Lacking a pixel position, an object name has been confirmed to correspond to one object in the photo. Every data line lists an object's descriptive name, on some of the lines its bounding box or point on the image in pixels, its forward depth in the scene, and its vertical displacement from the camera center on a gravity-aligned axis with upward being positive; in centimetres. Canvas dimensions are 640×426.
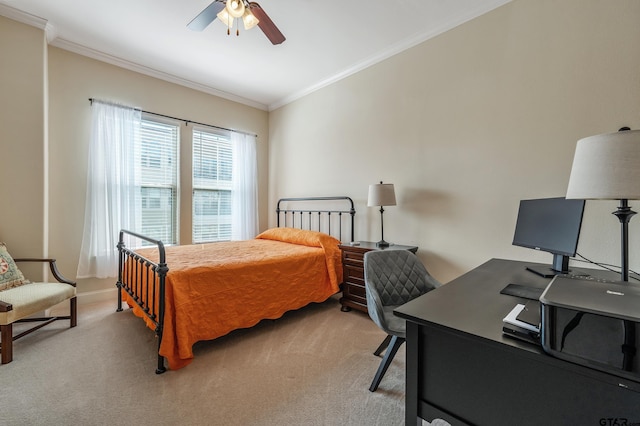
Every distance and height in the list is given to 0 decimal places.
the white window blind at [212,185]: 394 +36
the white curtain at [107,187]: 307 +26
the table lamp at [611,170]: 102 +15
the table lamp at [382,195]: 277 +14
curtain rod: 340 +123
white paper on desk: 83 -36
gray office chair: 172 -52
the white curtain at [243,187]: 430 +35
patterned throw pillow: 226 -54
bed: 192 -61
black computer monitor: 146 -11
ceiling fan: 190 +142
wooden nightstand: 280 -70
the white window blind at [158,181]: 348 +37
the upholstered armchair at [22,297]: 192 -69
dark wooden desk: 71 -50
